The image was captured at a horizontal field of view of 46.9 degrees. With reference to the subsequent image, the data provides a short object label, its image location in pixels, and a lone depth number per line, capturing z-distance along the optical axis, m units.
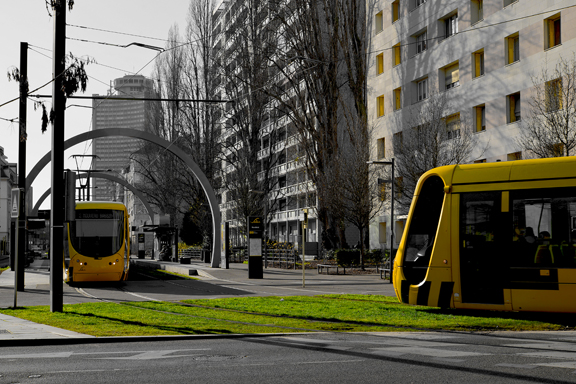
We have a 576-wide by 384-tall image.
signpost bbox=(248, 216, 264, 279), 26.58
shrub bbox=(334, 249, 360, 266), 32.78
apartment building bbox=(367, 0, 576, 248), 28.30
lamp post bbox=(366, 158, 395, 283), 24.91
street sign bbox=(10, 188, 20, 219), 14.73
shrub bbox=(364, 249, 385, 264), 35.38
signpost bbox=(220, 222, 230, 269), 31.88
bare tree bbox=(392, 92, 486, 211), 29.70
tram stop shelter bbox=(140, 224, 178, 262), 43.19
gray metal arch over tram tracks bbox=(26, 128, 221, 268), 34.25
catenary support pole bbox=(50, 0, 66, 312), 13.22
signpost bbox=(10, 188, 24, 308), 14.66
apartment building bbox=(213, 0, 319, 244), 45.28
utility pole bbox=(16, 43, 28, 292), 19.91
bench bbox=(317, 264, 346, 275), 30.44
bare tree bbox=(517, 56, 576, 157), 22.20
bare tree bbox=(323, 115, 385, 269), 34.19
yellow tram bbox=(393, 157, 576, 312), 11.89
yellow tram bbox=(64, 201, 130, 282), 23.36
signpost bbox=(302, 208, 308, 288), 22.23
